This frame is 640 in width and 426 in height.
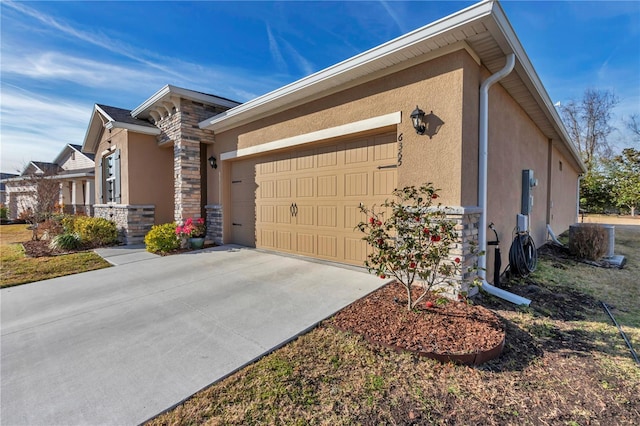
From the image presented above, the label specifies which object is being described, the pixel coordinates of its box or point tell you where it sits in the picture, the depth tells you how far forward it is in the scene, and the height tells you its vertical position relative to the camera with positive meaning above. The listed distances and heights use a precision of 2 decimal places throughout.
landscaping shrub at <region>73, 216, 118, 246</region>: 7.94 -0.81
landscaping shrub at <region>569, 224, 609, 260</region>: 6.63 -0.93
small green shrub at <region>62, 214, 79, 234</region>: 8.82 -0.67
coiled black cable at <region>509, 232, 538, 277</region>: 5.18 -0.98
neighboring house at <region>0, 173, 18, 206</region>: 23.19 +1.44
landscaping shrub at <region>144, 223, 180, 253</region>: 6.76 -0.88
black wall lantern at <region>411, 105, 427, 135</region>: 3.90 +1.16
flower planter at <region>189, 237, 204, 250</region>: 7.31 -1.03
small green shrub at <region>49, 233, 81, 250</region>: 7.49 -1.04
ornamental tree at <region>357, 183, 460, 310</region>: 3.15 -0.48
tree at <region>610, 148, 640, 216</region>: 17.20 +1.52
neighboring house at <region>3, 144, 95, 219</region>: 15.69 +1.32
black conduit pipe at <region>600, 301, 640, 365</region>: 2.71 -1.47
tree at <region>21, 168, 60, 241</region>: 9.89 +0.13
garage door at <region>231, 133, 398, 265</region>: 4.82 +0.18
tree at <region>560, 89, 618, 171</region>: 22.06 +6.59
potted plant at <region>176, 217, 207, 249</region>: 7.17 -0.75
